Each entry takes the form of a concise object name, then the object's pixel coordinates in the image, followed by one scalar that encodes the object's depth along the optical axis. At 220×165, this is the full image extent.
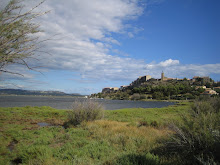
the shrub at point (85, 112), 14.88
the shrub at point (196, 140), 4.36
